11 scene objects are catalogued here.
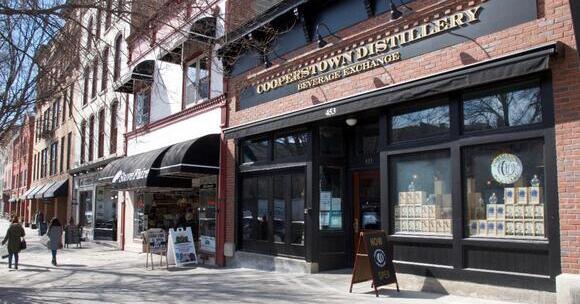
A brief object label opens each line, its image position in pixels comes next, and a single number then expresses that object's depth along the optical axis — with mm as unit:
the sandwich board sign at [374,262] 9500
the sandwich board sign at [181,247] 15062
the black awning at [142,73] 19844
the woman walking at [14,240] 16359
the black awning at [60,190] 33125
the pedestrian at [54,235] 17312
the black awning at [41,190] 36781
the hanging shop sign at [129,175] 17422
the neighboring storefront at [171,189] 15727
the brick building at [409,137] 8258
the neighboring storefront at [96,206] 26391
